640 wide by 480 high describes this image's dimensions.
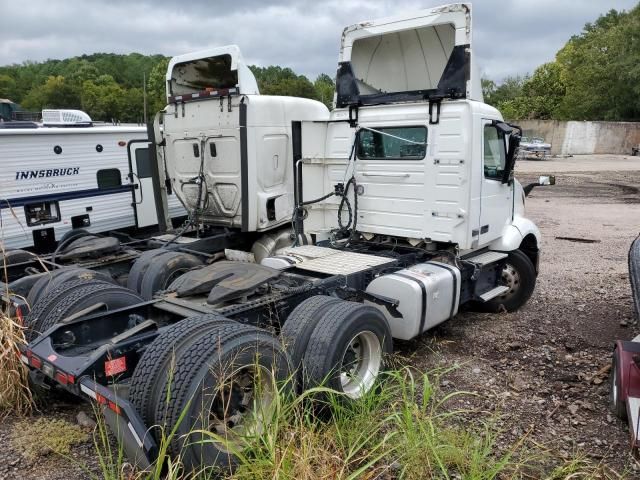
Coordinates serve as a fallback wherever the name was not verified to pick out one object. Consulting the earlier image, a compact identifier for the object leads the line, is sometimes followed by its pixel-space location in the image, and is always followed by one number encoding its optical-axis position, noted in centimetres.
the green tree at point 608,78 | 4625
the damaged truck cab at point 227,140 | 610
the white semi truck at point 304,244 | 292
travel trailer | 711
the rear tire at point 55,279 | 432
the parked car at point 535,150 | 3562
